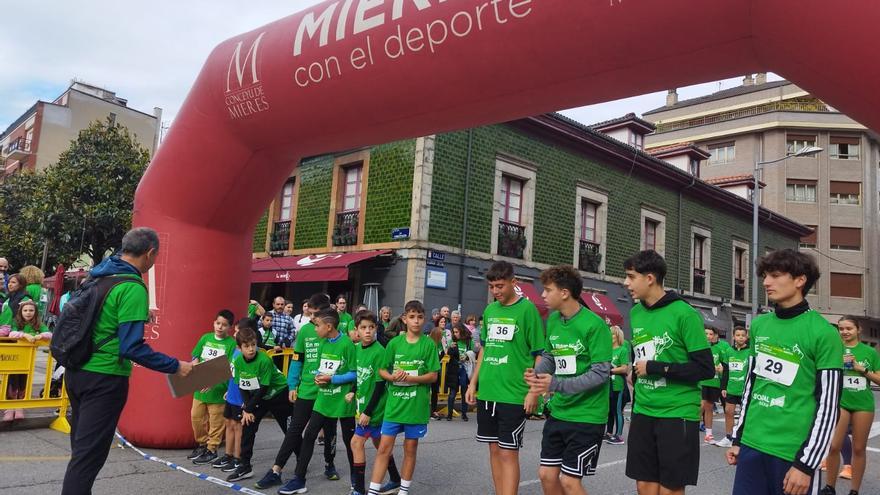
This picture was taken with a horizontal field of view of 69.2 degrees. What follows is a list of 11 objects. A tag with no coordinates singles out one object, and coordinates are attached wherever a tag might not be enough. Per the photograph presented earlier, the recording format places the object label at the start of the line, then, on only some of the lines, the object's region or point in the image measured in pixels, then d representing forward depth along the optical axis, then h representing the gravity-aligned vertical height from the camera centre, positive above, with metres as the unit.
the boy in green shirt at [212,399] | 6.23 -0.95
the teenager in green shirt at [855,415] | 5.68 -0.61
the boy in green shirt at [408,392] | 5.07 -0.61
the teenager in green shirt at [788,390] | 3.03 -0.24
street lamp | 21.05 +4.69
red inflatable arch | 3.51 +1.69
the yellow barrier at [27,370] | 7.27 -0.92
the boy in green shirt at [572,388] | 4.04 -0.39
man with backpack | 3.72 -0.34
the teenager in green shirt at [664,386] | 3.60 -0.31
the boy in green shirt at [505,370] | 4.52 -0.35
